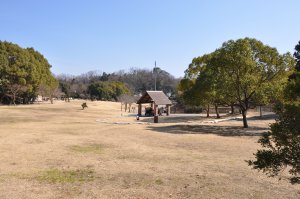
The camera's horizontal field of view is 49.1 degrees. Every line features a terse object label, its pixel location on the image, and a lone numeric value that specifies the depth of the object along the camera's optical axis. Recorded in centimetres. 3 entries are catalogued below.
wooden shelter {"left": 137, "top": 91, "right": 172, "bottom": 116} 4434
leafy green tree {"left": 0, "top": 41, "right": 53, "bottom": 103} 6247
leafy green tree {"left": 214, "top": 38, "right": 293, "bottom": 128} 2738
